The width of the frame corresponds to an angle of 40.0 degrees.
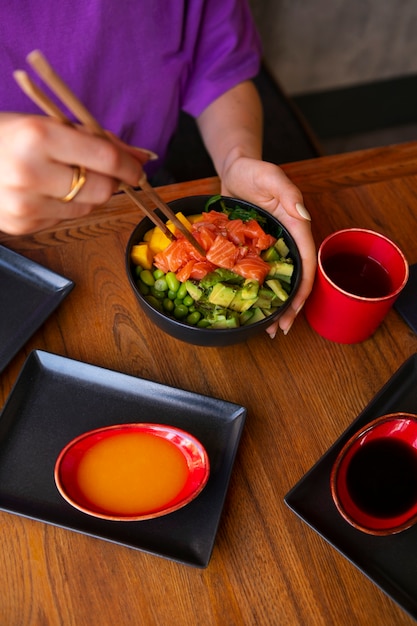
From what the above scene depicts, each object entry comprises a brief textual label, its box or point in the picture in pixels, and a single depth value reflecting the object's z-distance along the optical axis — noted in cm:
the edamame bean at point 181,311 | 103
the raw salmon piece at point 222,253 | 104
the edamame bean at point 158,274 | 104
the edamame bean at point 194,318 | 101
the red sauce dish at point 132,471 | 89
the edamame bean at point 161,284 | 104
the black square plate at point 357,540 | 87
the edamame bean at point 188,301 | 103
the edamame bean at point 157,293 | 104
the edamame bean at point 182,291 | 103
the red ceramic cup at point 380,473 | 89
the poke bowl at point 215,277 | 100
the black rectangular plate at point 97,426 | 89
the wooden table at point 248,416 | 85
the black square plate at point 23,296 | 108
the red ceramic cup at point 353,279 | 104
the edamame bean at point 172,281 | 103
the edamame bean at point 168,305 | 103
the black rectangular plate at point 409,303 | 115
